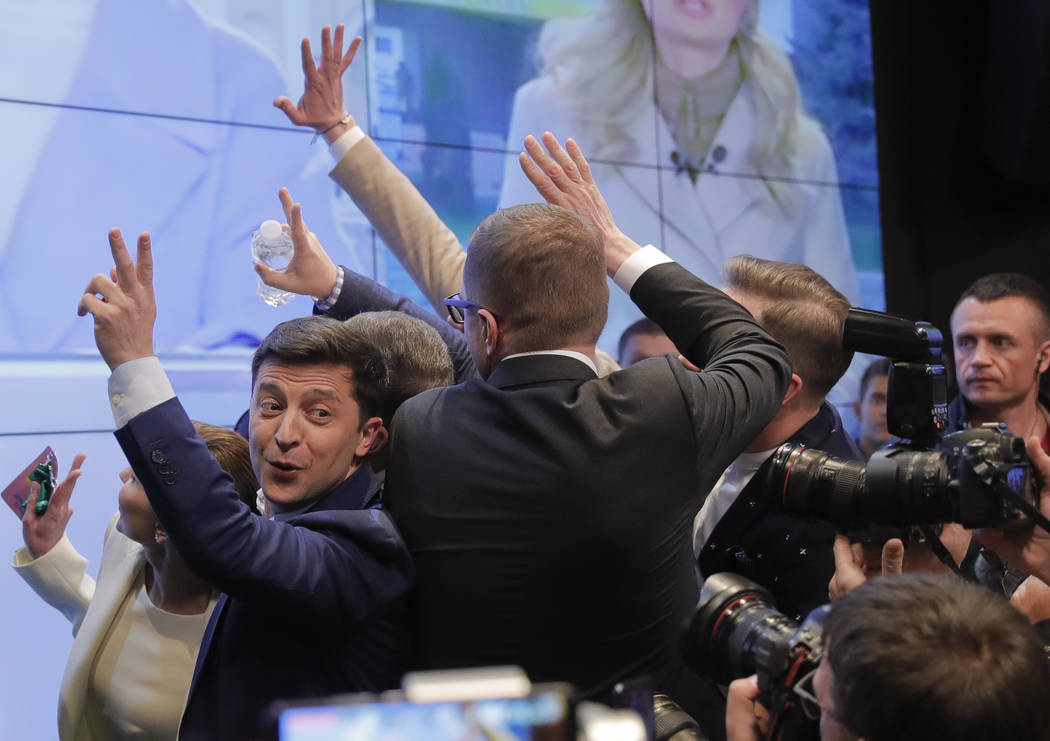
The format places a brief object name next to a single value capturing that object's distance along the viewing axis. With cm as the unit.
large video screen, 338
